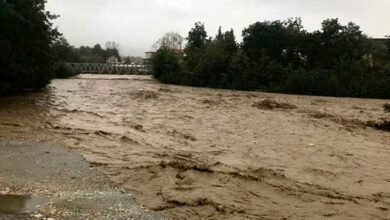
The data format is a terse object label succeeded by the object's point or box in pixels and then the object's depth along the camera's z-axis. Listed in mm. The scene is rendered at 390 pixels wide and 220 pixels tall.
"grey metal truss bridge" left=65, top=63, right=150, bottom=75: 81062
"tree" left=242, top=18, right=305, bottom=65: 49844
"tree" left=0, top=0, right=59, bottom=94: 23594
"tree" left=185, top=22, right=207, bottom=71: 55188
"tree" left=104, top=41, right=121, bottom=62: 125200
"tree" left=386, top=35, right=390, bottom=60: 48756
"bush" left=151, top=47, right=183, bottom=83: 55906
